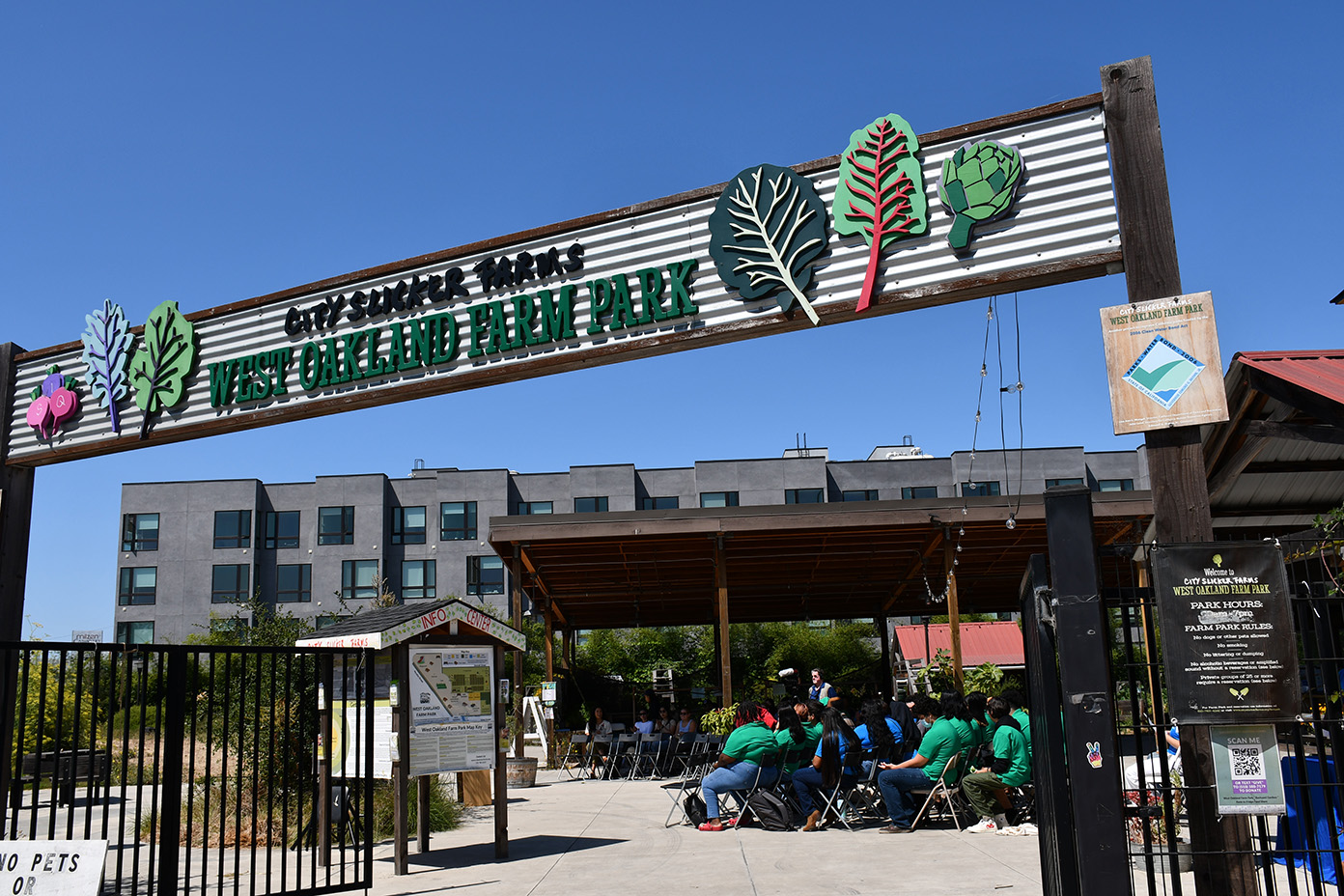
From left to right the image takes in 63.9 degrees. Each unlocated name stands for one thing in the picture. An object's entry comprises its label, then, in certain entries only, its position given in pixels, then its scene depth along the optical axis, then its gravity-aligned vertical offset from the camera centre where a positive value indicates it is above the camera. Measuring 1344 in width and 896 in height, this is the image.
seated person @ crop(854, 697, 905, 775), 11.72 -0.83
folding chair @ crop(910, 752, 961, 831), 10.48 -1.34
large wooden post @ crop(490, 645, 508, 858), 9.41 -1.21
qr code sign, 4.20 -0.46
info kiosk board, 9.01 -0.17
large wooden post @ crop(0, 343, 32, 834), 8.09 +1.20
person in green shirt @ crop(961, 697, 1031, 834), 10.20 -1.16
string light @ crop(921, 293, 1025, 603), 11.23 +2.42
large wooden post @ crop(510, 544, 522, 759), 17.52 -0.01
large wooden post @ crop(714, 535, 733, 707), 18.14 +0.91
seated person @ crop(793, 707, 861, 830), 10.81 -1.07
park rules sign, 4.14 +0.04
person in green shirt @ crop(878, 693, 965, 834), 10.51 -1.12
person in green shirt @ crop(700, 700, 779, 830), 10.85 -1.04
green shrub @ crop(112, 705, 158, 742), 20.05 -0.75
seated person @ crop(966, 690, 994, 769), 10.80 -0.78
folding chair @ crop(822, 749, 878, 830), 10.88 -1.39
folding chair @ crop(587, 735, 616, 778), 19.83 -1.67
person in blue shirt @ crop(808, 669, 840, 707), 14.97 -0.46
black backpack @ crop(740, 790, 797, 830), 10.84 -1.50
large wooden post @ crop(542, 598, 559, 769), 23.11 +0.27
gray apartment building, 52.91 +7.65
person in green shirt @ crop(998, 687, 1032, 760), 10.90 -0.67
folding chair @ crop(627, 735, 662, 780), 19.33 -1.64
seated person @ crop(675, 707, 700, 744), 18.93 -1.15
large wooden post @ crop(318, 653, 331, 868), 7.50 -0.72
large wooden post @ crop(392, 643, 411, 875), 8.75 -0.80
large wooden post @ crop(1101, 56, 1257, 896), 4.44 +0.95
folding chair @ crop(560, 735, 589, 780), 21.25 -1.80
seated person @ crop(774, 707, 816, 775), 10.88 -0.74
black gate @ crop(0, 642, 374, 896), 6.12 -0.77
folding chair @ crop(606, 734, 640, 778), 19.33 -1.65
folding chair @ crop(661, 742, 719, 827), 12.48 -1.31
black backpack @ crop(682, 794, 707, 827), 11.41 -1.53
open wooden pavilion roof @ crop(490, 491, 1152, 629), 18.59 +2.14
